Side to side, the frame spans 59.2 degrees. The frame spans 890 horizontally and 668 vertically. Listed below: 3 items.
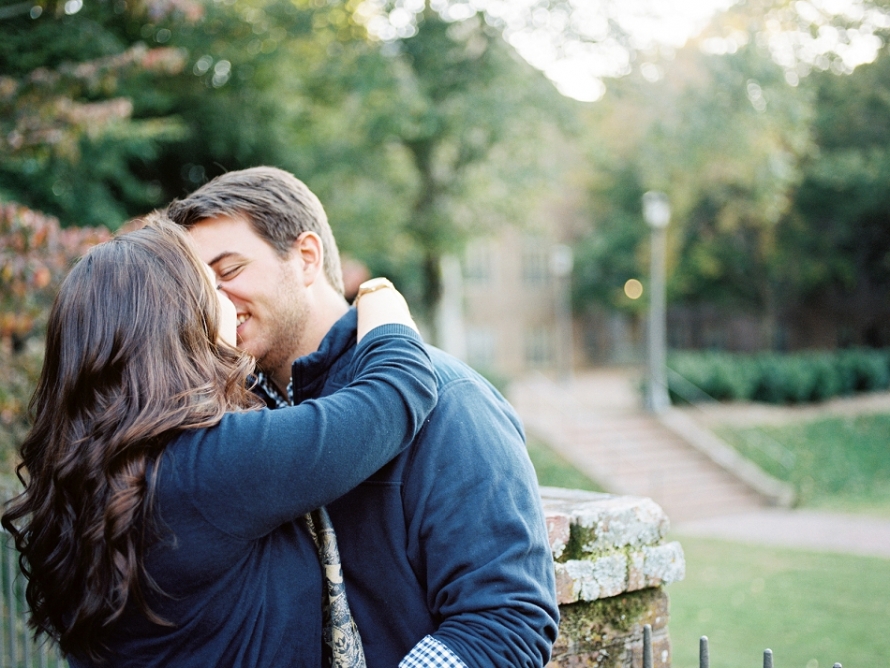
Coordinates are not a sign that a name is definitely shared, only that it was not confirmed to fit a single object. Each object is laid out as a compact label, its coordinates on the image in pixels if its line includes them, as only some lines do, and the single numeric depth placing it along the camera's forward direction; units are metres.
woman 1.56
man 1.60
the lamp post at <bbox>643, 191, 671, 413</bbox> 18.53
